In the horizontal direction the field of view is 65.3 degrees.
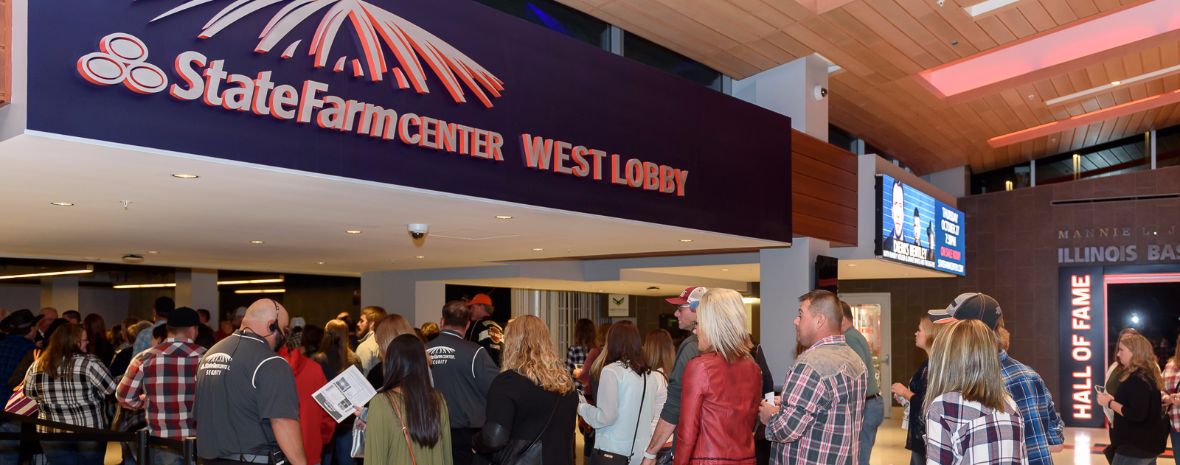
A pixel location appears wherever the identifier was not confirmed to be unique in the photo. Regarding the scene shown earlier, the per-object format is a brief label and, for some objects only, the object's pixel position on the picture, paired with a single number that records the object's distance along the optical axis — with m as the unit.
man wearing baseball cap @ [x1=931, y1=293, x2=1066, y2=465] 3.40
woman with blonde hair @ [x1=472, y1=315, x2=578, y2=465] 4.21
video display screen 9.95
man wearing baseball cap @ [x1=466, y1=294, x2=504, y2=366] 7.55
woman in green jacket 3.90
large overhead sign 3.88
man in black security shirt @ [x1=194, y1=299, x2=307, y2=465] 4.07
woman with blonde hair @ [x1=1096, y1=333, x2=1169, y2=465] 5.88
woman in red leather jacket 3.78
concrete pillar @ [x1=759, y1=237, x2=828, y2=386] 9.13
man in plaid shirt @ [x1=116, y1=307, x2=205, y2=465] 4.86
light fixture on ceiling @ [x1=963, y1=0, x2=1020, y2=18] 8.02
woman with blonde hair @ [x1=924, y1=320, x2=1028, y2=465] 2.98
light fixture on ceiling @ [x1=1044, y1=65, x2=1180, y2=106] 10.70
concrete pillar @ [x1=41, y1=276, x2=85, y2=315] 13.62
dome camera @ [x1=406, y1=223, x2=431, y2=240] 6.78
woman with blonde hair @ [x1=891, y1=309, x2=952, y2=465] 5.12
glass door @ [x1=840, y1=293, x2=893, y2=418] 14.95
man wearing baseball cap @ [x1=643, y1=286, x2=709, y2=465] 3.99
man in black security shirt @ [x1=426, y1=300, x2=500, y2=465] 4.99
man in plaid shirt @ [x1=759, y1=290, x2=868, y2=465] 3.62
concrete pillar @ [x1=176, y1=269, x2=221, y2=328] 12.61
